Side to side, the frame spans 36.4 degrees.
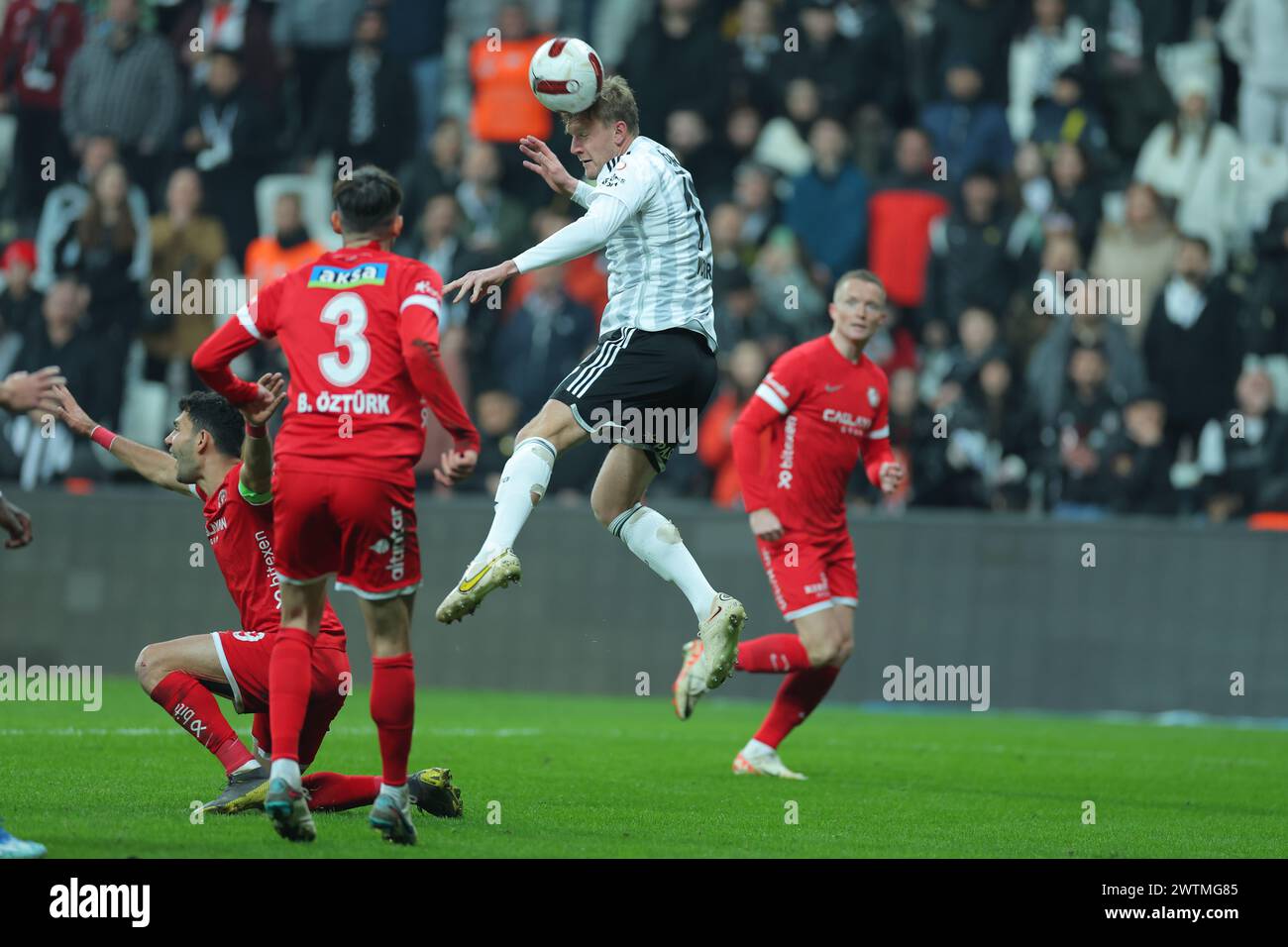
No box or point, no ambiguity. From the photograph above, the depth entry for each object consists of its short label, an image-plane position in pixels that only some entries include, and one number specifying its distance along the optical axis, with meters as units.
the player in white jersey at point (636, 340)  8.38
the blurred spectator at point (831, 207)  16.98
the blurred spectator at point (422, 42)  18.47
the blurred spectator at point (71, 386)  16.34
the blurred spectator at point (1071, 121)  17.09
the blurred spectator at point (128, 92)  18.05
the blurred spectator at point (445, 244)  16.61
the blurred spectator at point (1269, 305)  15.65
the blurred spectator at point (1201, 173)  16.52
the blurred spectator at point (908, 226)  16.84
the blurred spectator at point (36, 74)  18.39
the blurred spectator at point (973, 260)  16.42
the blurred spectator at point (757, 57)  17.88
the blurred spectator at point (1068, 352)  15.59
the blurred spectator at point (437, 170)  17.41
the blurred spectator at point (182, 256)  16.89
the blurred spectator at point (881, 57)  17.73
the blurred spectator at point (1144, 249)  16.08
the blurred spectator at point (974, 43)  17.75
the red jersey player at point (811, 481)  10.71
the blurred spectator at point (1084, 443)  15.25
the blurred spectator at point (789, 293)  16.22
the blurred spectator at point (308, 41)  18.36
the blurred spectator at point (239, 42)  18.22
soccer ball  8.29
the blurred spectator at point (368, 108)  17.83
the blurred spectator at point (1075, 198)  16.41
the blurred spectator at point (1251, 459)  14.95
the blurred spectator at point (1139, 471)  15.14
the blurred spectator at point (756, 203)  16.94
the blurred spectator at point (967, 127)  17.16
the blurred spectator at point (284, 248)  16.80
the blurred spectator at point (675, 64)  17.73
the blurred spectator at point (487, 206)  17.09
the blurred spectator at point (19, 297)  16.98
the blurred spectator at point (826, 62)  17.61
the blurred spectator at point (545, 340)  16.27
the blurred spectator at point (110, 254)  17.02
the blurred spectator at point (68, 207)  17.36
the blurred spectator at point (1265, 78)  16.94
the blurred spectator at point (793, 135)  17.47
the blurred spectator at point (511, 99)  17.64
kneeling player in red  7.91
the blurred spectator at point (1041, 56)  17.58
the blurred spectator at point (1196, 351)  15.52
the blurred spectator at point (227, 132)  17.84
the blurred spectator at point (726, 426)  15.59
